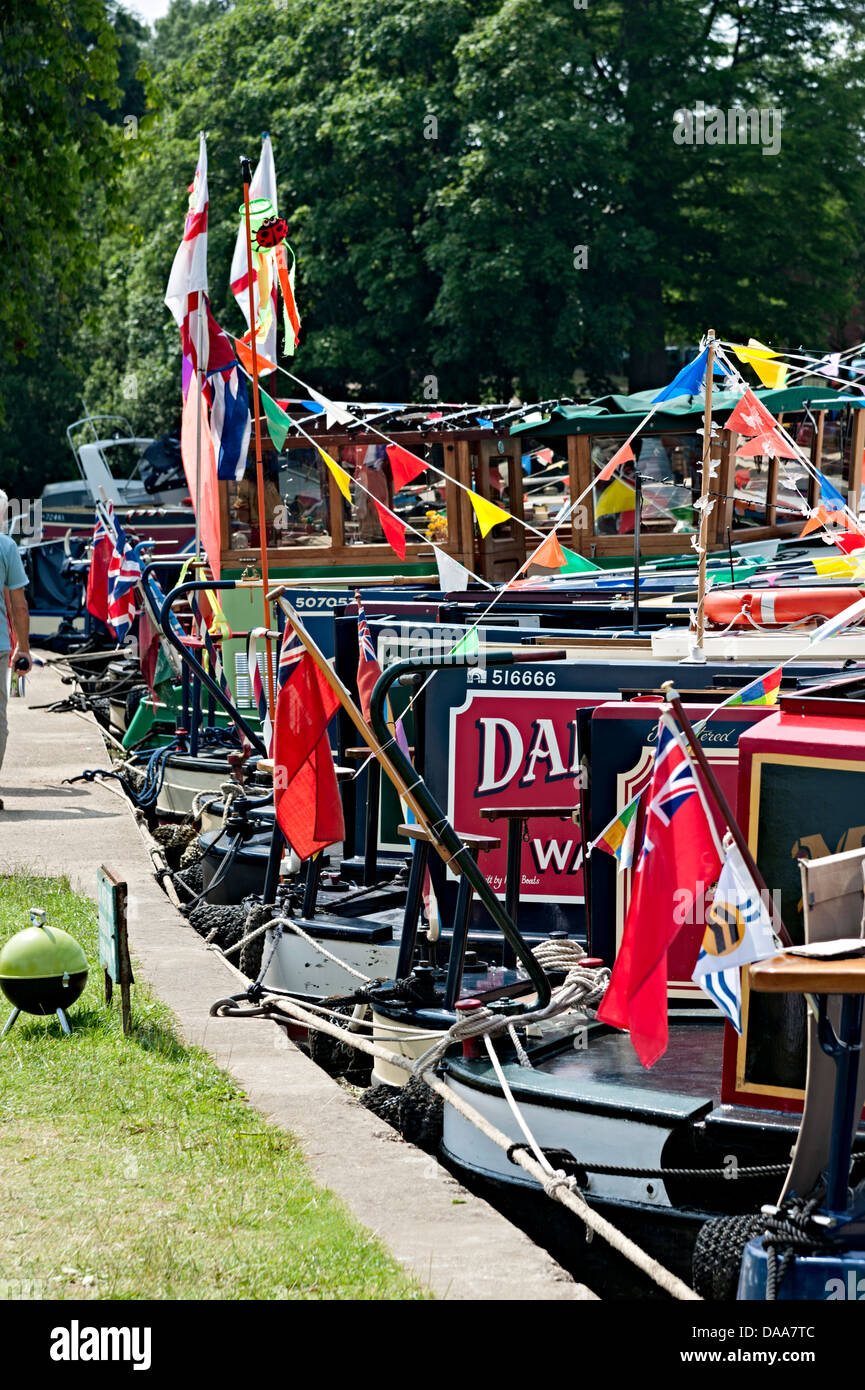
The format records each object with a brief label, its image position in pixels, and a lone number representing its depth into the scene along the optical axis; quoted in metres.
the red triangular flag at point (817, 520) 11.77
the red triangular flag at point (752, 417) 10.24
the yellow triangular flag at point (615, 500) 14.62
